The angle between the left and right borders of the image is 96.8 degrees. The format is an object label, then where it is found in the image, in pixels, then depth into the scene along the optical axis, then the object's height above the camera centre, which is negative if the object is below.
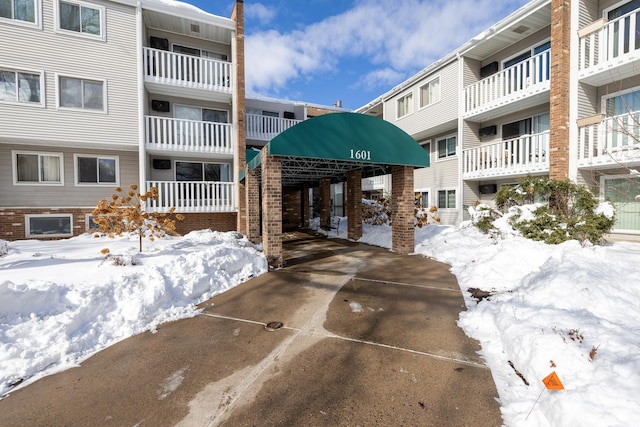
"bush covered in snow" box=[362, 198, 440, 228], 12.24 -0.38
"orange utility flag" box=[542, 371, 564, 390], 2.45 -1.57
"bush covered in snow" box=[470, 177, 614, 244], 7.14 -0.24
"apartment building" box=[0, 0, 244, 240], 10.57 +3.87
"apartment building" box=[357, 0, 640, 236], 9.27 +4.12
